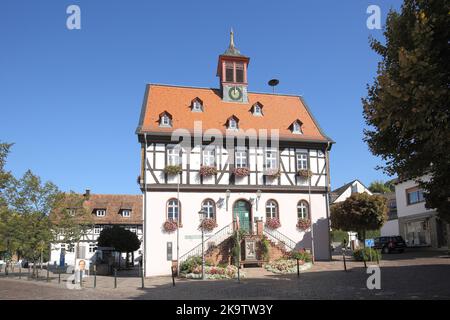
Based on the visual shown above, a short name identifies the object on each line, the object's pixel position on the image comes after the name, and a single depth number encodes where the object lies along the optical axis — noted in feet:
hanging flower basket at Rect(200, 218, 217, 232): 89.30
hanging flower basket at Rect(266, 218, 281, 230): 92.02
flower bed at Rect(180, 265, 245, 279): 75.97
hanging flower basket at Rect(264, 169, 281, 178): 93.91
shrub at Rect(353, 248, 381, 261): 83.66
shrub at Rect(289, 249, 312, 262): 85.25
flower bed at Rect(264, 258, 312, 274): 77.82
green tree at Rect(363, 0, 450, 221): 33.47
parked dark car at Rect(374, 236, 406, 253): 109.50
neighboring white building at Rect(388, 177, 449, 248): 108.37
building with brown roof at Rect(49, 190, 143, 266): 153.69
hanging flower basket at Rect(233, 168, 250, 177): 92.22
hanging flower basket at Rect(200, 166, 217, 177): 90.43
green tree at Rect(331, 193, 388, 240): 91.91
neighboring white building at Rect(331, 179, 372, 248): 183.43
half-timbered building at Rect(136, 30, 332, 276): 88.28
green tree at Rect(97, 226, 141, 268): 115.44
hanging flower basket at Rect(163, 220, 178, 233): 87.15
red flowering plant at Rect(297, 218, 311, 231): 93.76
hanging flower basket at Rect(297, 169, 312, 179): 95.14
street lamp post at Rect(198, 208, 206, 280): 74.74
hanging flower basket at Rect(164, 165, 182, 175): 88.48
